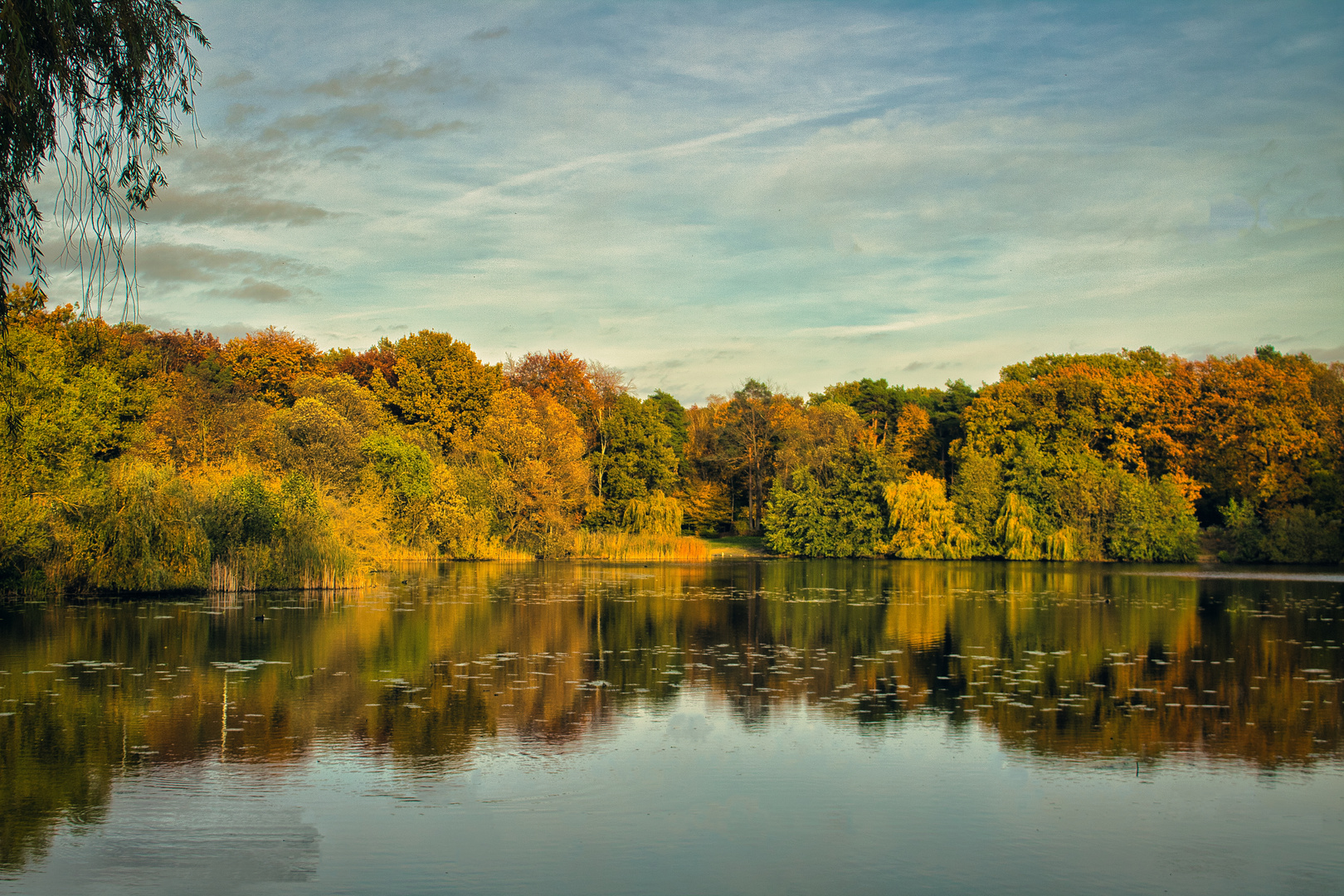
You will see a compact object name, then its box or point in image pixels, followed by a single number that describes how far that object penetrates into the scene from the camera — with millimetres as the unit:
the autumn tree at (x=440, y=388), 61062
